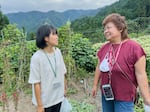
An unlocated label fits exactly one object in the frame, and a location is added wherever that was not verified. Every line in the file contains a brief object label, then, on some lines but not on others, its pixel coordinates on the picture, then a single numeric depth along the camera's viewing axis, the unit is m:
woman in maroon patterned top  1.06
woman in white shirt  1.13
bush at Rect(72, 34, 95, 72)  3.02
